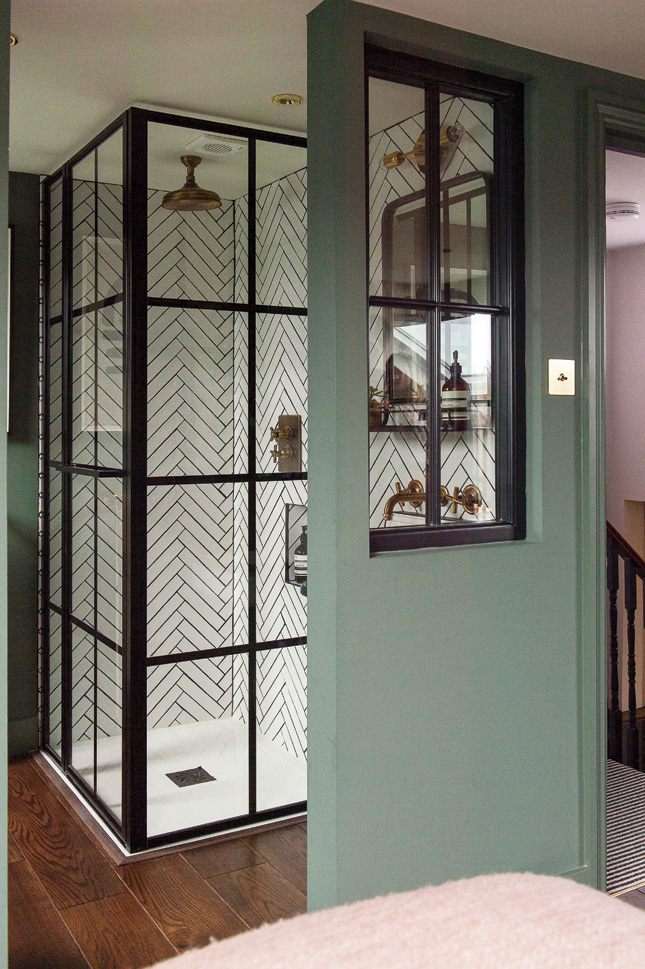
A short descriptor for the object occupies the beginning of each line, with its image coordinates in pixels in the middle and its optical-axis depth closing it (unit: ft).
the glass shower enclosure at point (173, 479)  9.75
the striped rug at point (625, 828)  8.95
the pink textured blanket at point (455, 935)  3.34
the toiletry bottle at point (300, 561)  10.58
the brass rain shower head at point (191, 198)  10.32
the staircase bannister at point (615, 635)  12.86
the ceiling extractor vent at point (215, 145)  9.81
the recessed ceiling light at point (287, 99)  9.11
